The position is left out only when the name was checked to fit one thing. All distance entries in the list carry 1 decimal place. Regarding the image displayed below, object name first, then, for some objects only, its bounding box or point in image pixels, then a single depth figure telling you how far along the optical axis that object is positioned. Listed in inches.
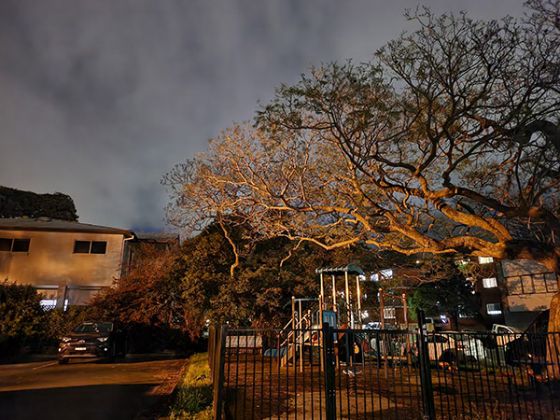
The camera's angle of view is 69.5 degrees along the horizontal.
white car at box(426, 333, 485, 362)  493.9
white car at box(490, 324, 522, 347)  669.6
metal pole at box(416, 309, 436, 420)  252.1
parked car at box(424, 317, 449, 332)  1436.5
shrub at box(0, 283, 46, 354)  715.4
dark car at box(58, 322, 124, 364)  624.4
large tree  405.7
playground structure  558.6
